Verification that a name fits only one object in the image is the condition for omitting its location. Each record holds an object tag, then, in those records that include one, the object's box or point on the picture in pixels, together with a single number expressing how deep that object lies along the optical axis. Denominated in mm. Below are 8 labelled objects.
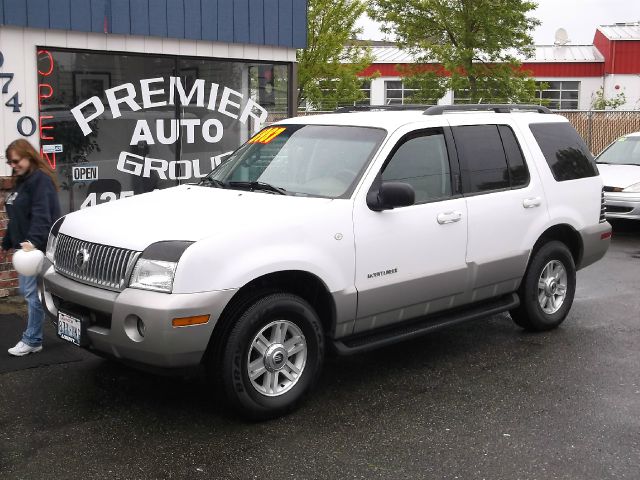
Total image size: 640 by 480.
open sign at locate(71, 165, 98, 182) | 8820
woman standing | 6062
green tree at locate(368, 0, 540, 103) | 19250
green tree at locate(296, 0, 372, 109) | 23062
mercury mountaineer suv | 4727
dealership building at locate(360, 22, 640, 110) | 36719
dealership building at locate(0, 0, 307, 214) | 8242
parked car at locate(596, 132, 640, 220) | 12523
